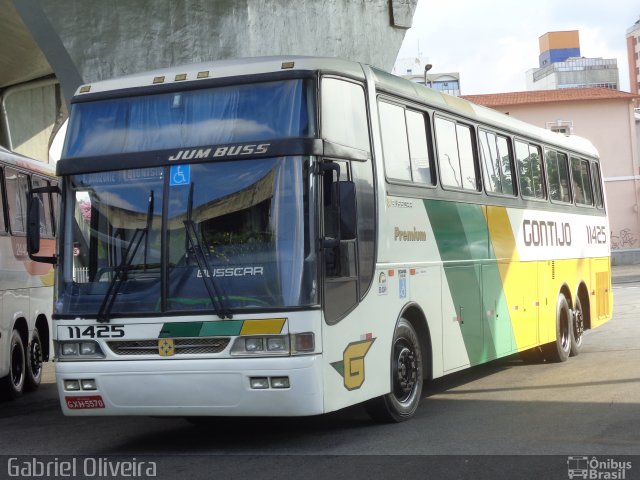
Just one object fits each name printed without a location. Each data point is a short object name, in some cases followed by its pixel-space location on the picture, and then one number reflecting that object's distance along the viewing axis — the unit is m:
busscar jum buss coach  8.74
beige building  62.69
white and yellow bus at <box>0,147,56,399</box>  14.59
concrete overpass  19.47
